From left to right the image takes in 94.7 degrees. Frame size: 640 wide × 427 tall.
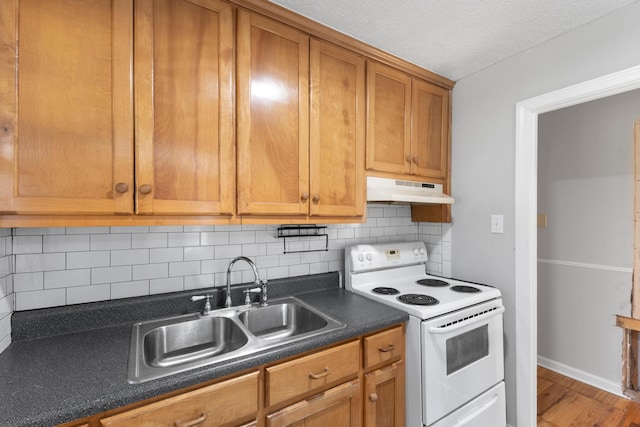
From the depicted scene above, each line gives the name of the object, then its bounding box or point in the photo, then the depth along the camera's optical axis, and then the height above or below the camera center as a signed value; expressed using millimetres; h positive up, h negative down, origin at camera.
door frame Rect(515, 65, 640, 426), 1786 -274
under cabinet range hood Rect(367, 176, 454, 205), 1729 +142
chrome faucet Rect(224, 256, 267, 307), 1519 -388
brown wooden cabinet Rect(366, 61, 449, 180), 1779 +582
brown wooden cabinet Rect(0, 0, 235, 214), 958 +385
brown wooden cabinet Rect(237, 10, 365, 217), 1345 +453
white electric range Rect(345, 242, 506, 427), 1447 -680
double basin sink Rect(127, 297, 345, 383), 1094 -550
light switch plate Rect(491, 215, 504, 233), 1908 -64
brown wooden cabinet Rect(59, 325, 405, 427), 923 -680
